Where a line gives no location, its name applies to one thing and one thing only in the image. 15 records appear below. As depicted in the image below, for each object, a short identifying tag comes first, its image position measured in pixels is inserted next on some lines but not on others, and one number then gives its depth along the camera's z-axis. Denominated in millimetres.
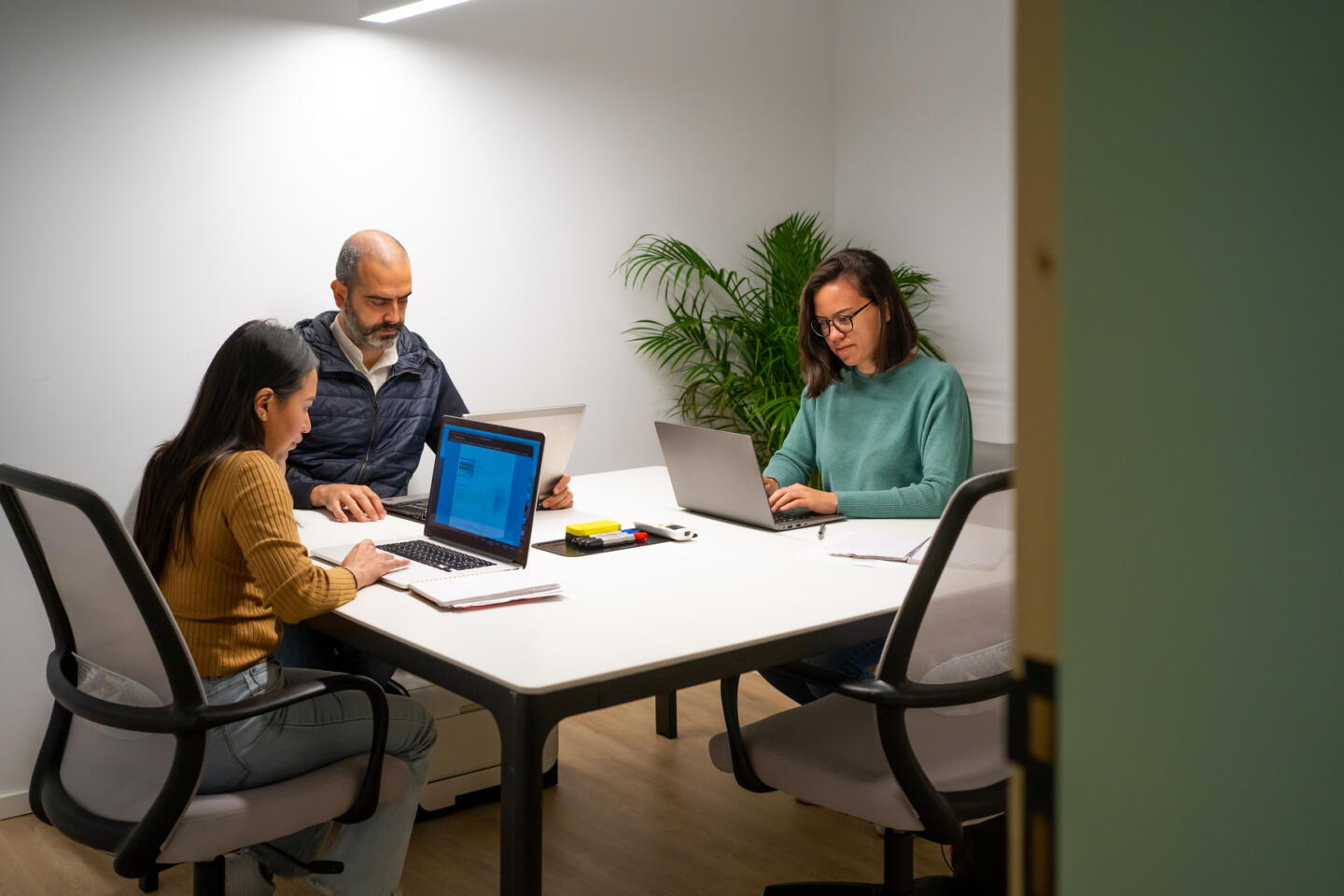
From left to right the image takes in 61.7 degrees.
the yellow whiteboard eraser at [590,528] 2625
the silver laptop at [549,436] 2861
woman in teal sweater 2873
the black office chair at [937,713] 1768
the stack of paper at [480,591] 2045
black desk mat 2545
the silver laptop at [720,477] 2705
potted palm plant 4629
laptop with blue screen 2322
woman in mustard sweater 1959
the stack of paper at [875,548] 2426
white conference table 1630
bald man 3338
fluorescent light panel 3363
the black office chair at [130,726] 1716
